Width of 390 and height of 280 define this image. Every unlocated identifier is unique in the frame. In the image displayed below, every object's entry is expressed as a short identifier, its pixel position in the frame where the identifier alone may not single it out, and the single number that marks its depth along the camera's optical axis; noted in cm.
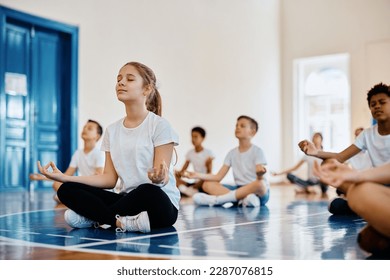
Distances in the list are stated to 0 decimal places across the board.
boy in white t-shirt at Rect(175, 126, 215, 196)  485
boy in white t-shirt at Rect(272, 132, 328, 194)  556
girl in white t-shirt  201
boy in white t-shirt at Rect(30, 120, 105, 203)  374
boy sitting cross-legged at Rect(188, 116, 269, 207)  356
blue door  505
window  807
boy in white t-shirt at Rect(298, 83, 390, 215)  240
